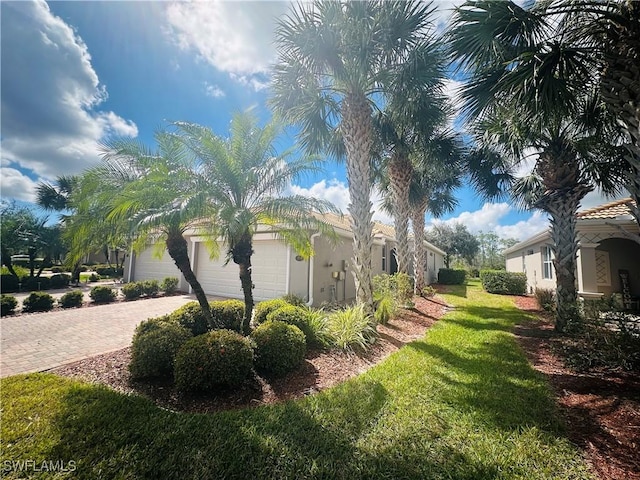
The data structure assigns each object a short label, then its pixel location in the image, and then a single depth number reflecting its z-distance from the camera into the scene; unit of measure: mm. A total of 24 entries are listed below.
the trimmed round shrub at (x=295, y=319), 6215
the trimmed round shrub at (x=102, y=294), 11844
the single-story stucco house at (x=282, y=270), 11180
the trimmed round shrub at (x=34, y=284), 14930
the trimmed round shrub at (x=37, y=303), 9977
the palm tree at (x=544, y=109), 5234
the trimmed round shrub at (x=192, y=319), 6395
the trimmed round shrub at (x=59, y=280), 16017
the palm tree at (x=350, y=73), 6754
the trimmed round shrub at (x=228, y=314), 6695
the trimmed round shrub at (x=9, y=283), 14019
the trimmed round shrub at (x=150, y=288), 13414
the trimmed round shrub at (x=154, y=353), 4648
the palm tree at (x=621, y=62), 4379
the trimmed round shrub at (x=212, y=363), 4117
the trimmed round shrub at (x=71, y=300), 10758
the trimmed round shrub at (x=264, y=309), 7043
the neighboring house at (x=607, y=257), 10023
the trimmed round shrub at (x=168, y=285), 14211
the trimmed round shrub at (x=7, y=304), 9359
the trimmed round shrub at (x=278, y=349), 4883
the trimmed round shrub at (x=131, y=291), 12867
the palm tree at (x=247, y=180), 6059
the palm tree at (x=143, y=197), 5168
